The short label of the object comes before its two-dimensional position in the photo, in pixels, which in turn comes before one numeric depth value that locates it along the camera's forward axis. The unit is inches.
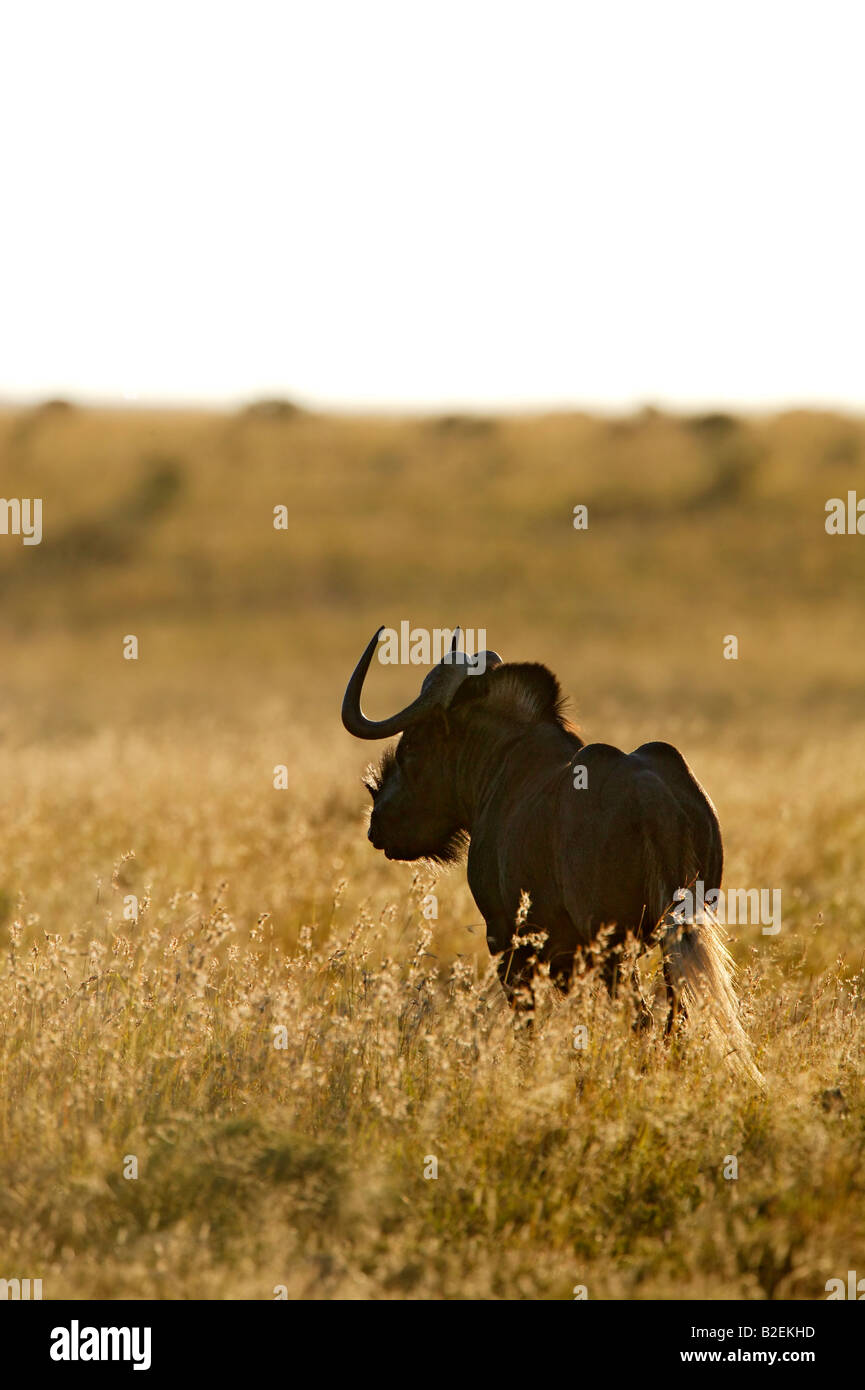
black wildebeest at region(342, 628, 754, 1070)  453.7
